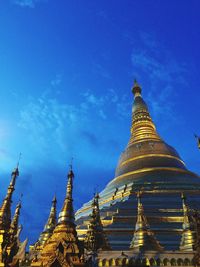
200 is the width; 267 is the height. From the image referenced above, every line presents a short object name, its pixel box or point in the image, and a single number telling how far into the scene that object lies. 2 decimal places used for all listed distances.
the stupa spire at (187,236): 17.89
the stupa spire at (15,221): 12.84
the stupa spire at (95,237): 16.34
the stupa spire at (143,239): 17.09
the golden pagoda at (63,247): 9.52
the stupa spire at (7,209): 11.94
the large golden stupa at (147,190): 22.12
